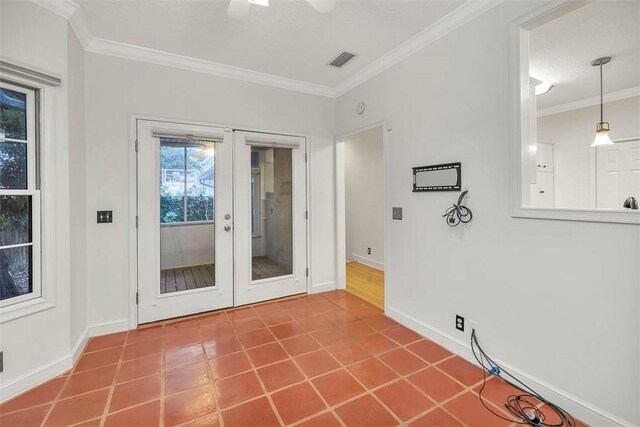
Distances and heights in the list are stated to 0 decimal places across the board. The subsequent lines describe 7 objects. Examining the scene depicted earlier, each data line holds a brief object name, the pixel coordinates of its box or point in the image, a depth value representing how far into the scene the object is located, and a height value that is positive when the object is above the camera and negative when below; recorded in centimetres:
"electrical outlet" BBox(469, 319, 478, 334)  221 -88
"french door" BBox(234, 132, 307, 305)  333 -6
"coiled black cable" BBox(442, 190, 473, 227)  224 -2
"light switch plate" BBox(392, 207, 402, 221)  289 -3
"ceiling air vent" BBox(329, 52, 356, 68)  292 +160
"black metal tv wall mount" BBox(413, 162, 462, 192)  230 +29
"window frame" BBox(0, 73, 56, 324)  204 +15
